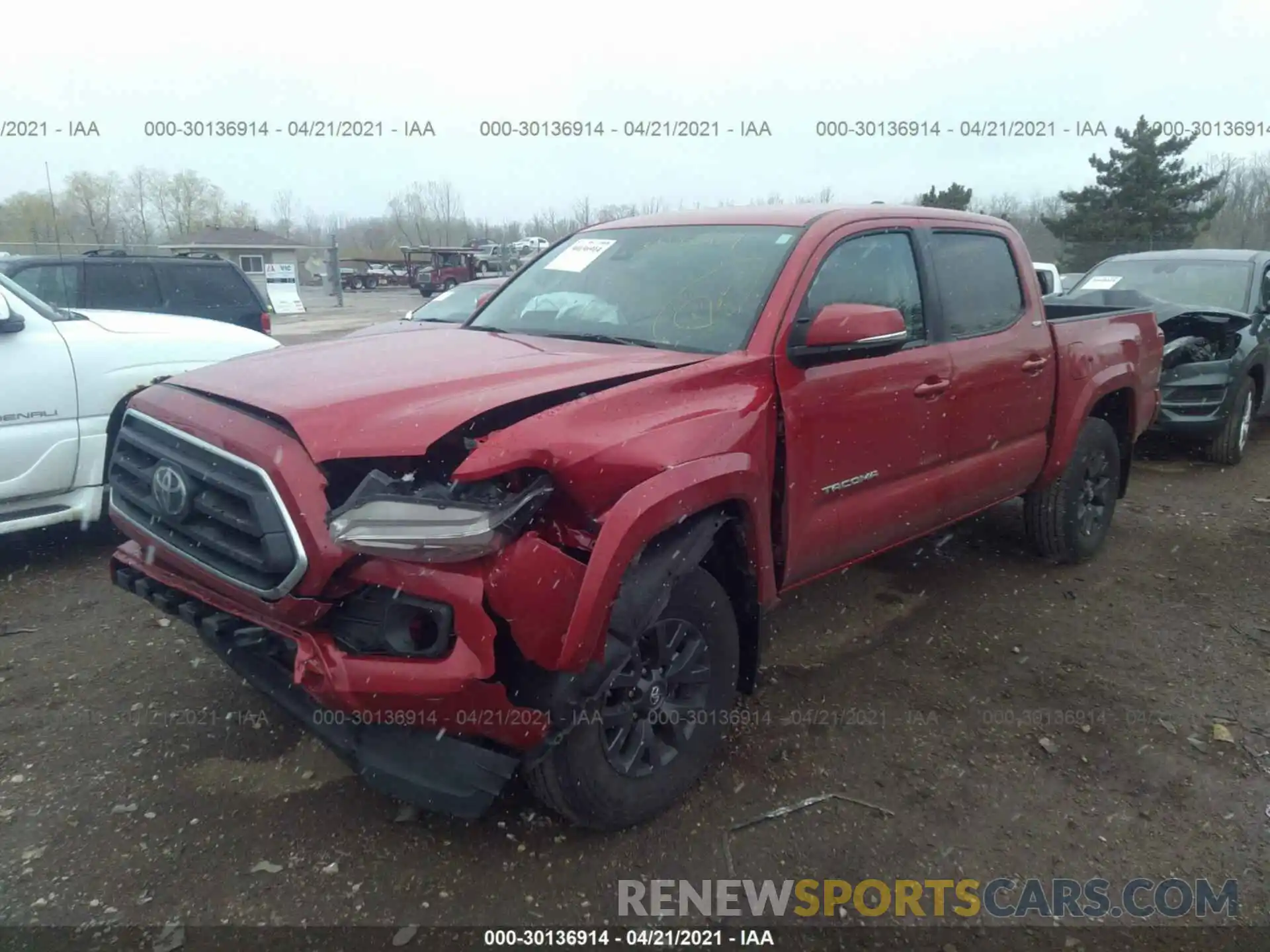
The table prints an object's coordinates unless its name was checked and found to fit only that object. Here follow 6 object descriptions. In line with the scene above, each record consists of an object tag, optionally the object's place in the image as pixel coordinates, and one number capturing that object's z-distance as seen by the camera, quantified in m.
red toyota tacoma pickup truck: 2.23
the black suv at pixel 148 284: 8.75
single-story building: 42.40
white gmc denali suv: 4.36
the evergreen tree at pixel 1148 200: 29.06
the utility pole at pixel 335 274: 30.34
